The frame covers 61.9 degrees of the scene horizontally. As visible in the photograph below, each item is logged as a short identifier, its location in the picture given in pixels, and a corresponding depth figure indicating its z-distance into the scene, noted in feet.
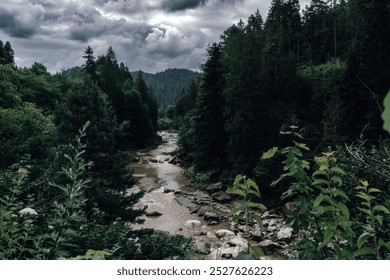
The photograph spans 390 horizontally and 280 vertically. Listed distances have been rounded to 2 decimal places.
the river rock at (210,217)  66.78
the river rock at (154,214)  67.10
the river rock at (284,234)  55.57
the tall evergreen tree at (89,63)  175.42
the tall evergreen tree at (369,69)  64.80
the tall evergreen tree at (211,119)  101.40
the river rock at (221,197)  79.69
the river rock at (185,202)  75.36
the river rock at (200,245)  49.12
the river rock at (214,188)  88.63
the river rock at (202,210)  70.08
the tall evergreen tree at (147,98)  227.61
